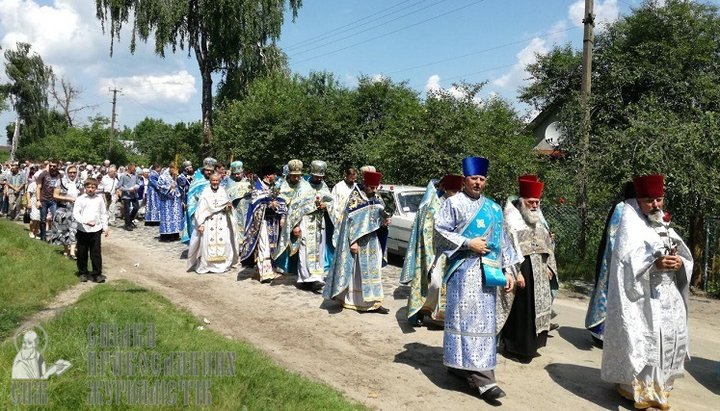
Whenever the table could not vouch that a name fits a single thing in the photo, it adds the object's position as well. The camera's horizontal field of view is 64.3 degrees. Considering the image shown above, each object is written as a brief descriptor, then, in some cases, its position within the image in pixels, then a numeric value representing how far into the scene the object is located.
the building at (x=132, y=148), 55.78
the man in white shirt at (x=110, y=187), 16.86
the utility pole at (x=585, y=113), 10.94
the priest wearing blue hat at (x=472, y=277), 5.06
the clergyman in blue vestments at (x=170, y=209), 14.79
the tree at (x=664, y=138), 9.13
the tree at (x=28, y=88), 55.47
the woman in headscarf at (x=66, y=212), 11.04
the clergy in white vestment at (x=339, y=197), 9.40
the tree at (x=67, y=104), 63.69
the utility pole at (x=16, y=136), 55.07
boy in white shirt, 8.90
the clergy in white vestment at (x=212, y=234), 10.79
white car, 11.89
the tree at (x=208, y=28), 26.62
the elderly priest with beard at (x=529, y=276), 6.20
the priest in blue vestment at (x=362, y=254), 7.94
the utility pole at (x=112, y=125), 48.60
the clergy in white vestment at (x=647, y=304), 4.83
